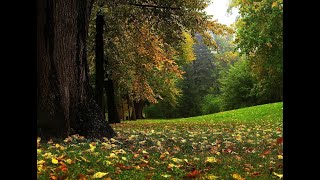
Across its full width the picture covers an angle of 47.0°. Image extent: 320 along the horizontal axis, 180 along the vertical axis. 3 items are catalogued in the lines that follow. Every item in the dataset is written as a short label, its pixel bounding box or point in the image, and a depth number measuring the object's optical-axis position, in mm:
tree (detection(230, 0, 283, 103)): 20906
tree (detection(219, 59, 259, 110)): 49062
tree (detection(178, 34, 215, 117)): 57625
